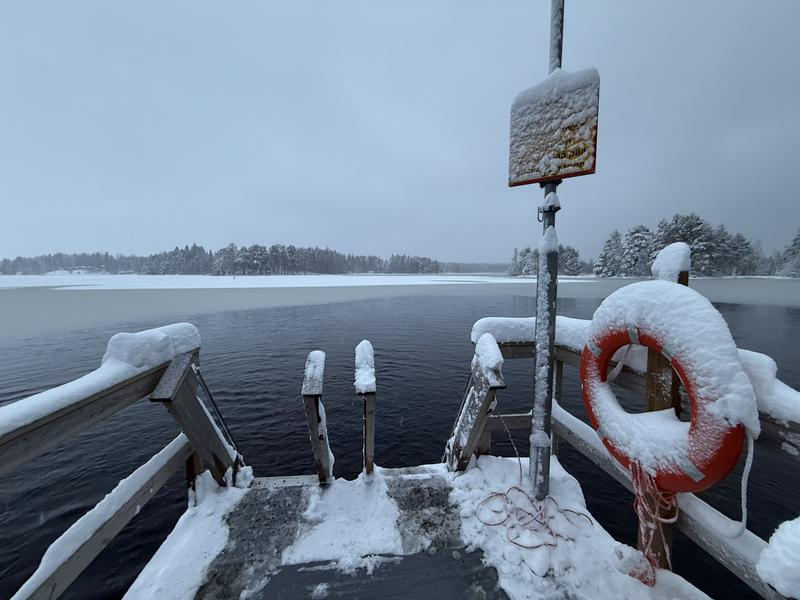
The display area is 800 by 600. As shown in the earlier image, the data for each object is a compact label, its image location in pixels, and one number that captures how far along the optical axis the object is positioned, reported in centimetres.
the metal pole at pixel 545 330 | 246
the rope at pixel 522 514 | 246
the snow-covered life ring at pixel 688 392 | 164
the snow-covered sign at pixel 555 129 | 222
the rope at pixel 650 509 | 204
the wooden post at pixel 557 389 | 351
